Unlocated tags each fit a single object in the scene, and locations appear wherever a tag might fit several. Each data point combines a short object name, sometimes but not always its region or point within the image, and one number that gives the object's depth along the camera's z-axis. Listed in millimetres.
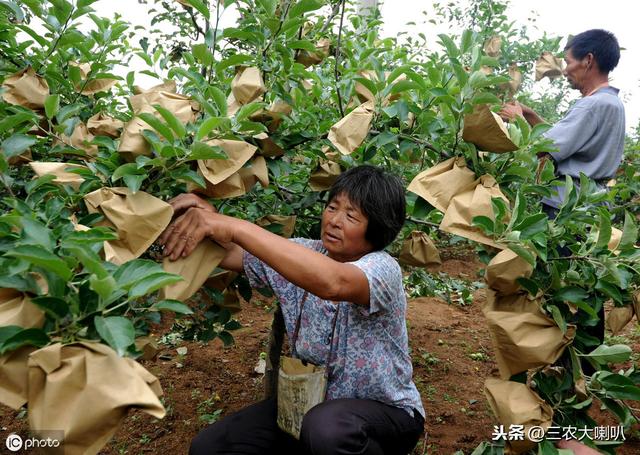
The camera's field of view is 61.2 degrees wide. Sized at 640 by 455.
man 2479
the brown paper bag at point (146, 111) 1334
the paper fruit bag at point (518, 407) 1706
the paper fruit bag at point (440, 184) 1600
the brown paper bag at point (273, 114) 1628
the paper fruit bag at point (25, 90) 1568
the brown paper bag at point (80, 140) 1631
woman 1446
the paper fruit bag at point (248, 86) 1522
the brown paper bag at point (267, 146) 1605
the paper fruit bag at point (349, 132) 1571
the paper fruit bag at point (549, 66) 3500
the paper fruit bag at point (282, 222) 1865
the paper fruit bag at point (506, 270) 1600
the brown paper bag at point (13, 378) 944
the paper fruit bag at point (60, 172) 1322
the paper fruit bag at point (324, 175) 1896
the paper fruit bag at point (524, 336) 1656
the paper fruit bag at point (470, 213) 1534
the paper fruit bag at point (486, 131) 1518
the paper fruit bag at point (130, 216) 1247
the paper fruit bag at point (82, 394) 900
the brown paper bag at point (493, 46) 3762
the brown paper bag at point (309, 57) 1837
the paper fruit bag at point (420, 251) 1998
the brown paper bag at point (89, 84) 1860
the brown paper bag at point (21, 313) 950
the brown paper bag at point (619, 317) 2008
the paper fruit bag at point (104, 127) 1688
